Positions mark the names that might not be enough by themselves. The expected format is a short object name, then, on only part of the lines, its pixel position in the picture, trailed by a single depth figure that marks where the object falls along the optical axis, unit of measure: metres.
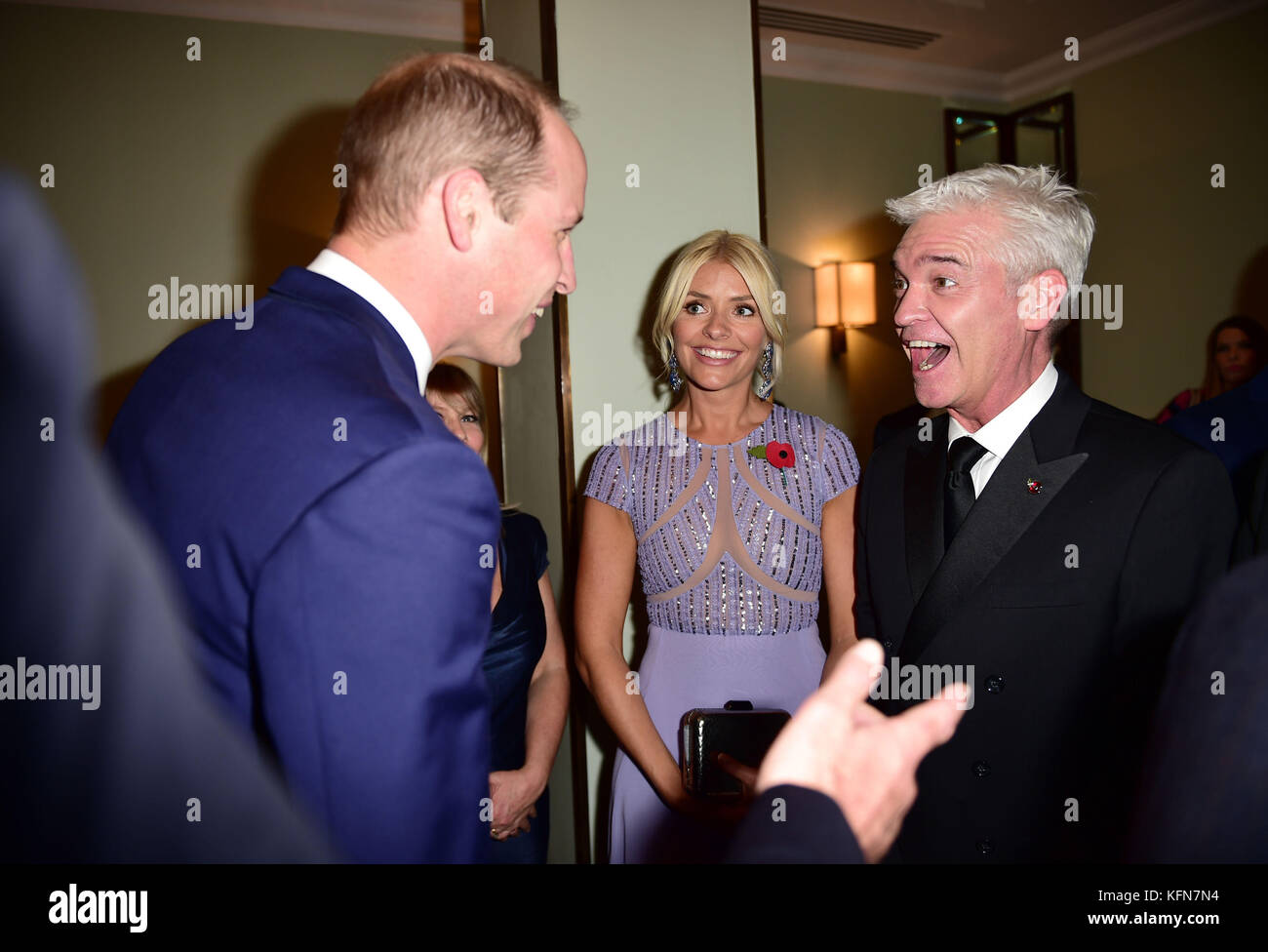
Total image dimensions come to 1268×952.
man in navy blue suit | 0.58
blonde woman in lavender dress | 1.65
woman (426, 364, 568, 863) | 1.59
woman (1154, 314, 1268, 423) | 3.35
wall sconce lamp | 4.24
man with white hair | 1.06
